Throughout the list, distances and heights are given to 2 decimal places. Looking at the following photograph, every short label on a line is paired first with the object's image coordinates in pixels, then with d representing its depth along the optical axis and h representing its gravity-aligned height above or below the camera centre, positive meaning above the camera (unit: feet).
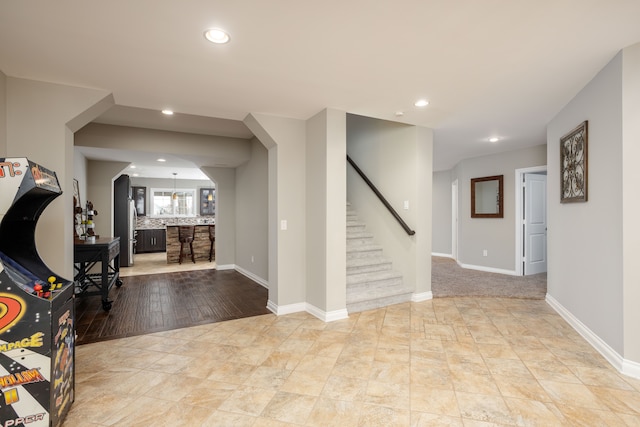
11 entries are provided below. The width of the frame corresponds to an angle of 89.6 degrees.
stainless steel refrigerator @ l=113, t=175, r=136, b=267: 22.72 -0.43
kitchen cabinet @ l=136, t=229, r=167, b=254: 30.45 -2.84
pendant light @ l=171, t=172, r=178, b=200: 33.17 +1.75
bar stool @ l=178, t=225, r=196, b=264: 23.95 -1.80
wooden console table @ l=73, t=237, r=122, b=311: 12.98 -1.84
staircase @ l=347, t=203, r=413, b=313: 13.29 -2.96
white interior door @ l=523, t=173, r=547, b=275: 20.08 -0.77
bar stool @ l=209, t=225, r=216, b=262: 25.27 -2.08
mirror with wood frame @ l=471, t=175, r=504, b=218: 20.86 +0.96
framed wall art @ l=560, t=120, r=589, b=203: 10.01 +1.56
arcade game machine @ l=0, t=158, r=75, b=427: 5.27 -2.00
